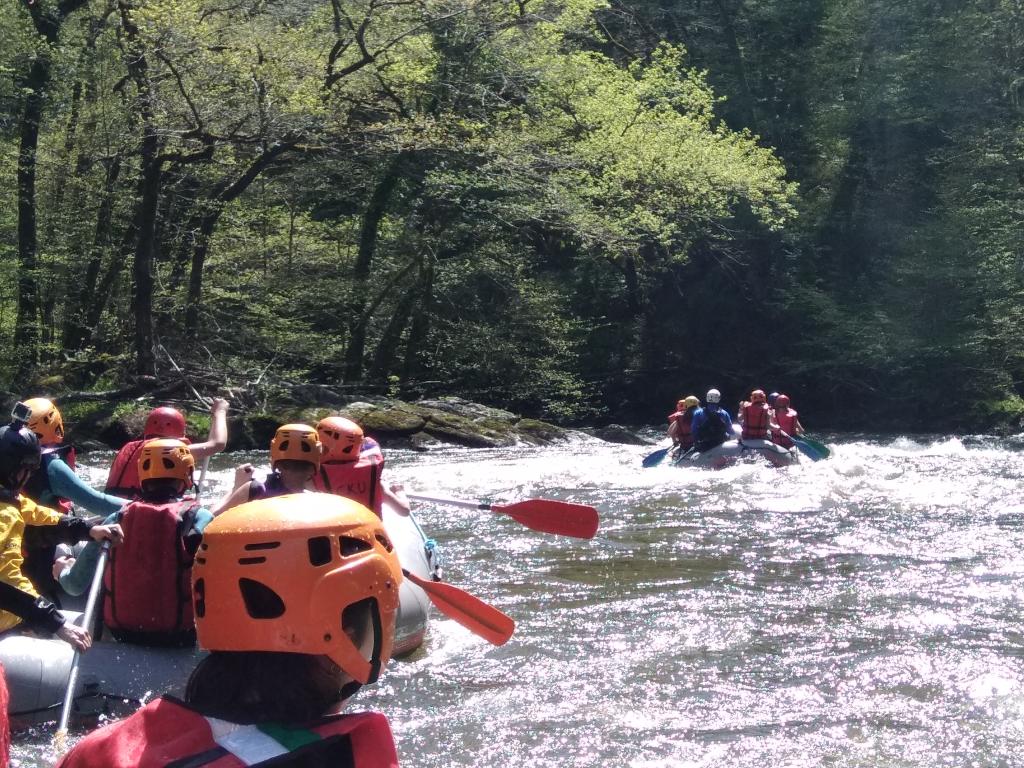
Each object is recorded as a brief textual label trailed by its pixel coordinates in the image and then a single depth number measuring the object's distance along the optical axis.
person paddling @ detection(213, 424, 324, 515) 5.21
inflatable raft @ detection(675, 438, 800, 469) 15.34
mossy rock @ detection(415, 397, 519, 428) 20.66
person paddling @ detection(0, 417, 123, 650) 4.03
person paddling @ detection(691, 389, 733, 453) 15.59
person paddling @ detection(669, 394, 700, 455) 16.12
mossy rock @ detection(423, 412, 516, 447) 19.17
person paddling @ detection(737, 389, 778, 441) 16.00
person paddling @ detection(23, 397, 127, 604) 5.07
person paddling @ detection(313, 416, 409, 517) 6.26
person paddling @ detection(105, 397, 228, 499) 5.90
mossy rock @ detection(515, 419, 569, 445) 20.14
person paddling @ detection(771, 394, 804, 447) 17.42
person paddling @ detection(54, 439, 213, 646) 4.91
